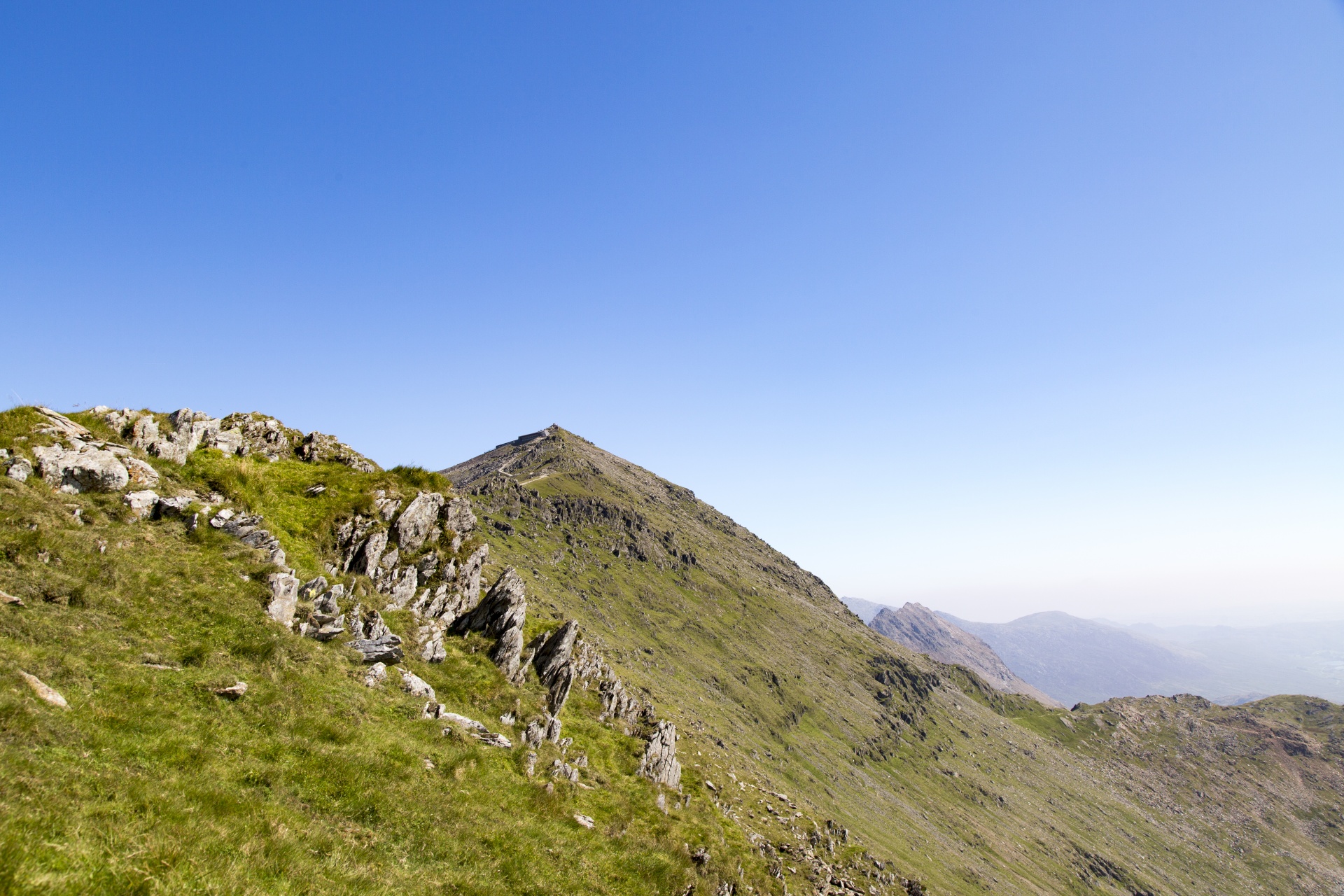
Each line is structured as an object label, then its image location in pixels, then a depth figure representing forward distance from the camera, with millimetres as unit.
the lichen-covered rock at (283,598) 20078
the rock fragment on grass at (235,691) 15477
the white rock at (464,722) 22281
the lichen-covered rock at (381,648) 22453
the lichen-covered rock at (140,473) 21469
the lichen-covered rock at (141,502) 20453
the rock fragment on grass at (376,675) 20875
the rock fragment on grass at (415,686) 22453
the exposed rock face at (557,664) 32188
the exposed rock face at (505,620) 29891
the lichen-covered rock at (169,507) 21109
